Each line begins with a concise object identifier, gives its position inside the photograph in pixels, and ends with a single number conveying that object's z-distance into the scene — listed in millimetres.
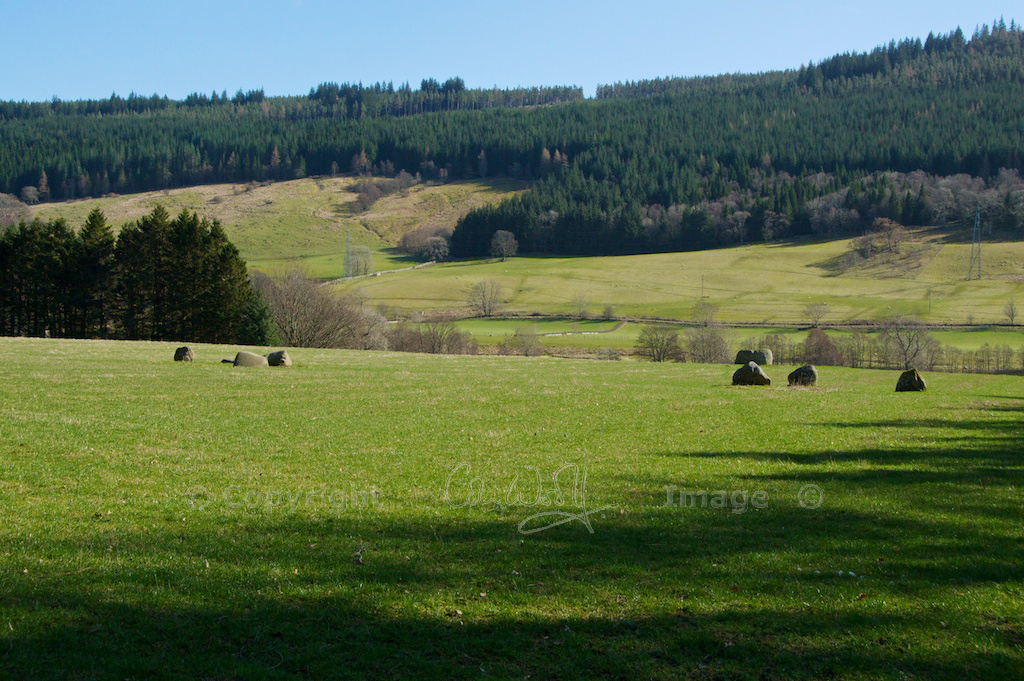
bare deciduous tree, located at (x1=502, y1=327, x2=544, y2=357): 94481
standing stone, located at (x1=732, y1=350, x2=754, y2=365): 59750
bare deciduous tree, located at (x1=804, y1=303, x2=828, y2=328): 115438
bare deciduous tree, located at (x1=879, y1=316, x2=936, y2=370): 89125
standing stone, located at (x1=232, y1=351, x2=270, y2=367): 40906
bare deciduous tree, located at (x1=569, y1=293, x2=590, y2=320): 127625
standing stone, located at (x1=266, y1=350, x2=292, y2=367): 42469
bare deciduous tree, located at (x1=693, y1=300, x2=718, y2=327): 116388
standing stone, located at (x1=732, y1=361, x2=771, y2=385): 39250
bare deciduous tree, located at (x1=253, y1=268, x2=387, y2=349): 83250
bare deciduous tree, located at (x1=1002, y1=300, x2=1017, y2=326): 110175
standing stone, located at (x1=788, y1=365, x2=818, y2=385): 40125
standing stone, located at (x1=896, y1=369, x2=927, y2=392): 39188
